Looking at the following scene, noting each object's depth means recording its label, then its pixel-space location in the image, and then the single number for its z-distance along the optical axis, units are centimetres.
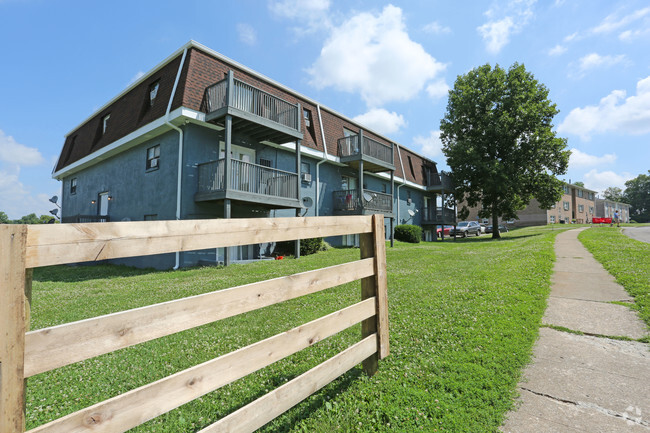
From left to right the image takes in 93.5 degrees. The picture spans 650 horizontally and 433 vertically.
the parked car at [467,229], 3018
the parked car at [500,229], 3816
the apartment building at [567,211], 4653
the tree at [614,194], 9104
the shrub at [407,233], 2025
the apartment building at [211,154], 1111
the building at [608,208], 6649
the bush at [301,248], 1326
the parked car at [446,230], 3174
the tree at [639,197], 8381
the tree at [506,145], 2373
